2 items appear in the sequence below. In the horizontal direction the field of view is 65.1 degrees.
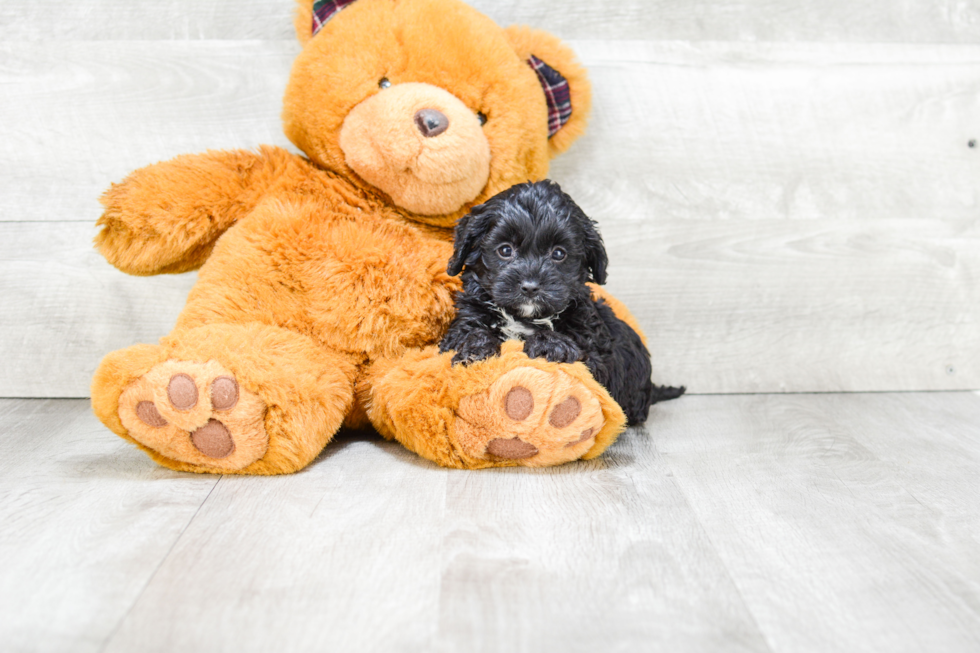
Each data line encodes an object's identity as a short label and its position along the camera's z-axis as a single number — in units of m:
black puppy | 1.35
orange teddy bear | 1.37
